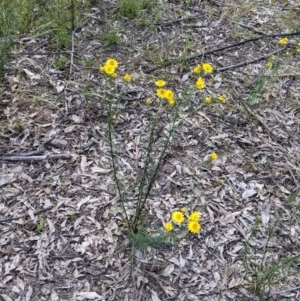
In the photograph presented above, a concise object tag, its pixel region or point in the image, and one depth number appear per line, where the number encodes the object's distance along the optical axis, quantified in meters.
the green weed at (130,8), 3.94
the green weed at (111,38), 3.61
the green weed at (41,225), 2.47
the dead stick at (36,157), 2.76
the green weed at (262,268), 2.30
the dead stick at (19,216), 2.49
